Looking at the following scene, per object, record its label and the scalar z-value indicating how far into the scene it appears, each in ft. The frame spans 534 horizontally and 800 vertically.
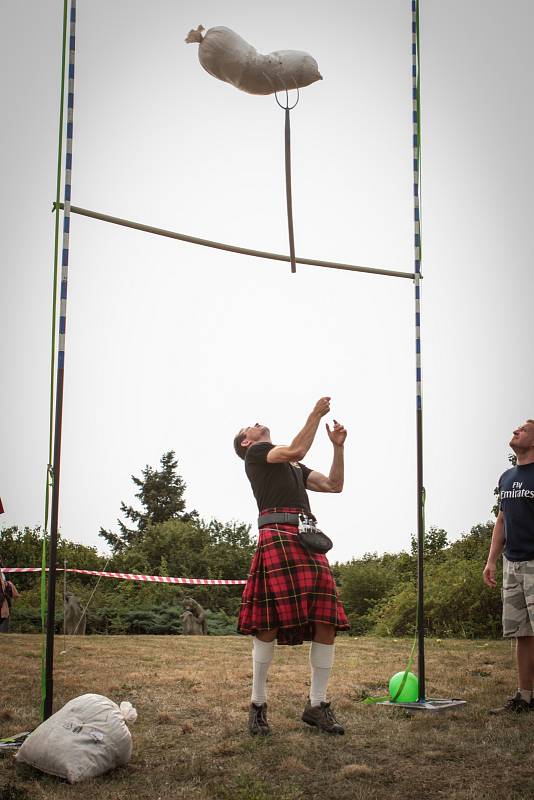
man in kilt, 11.99
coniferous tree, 66.03
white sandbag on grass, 9.26
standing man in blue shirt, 13.51
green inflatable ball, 14.10
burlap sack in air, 13.21
